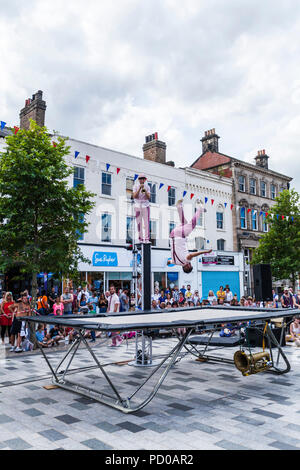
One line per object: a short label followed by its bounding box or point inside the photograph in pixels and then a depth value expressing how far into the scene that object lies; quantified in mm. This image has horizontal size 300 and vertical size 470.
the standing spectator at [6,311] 10633
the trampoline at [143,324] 4672
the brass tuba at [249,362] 6324
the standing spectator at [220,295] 19547
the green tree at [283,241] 25031
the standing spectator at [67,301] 12144
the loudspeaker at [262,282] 12305
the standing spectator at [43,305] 12420
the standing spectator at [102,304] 14125
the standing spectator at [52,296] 16139
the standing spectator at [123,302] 13809
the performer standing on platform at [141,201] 8977
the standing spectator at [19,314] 9617
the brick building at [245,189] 28703
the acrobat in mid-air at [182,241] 11414
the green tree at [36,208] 10859
